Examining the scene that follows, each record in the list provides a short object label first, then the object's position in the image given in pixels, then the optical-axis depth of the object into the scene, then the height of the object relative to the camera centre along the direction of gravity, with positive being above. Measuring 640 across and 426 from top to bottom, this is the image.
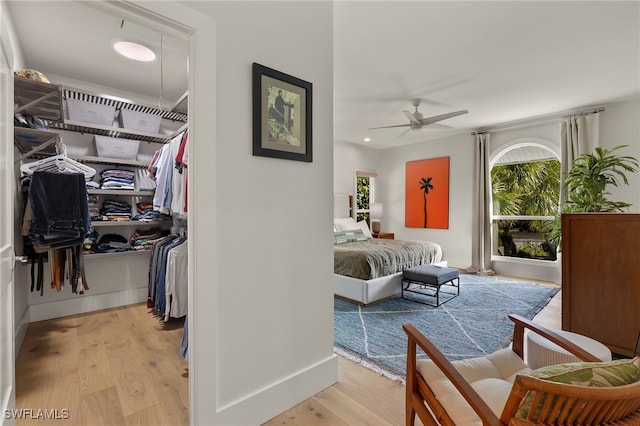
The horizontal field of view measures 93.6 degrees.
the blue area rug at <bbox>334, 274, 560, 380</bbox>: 2.49 -1.15
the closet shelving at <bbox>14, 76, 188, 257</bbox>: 2.30 +0.87
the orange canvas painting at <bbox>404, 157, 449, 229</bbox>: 6.23 +0.40
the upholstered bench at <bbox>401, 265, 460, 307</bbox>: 3.59 -0.83
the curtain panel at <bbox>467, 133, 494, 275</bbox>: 5.50 +0.04
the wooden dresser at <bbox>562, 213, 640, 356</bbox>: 2.33 -0.53
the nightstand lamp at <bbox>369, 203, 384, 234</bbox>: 6.54 -0.01
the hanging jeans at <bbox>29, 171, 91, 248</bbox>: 2.47 +0.02
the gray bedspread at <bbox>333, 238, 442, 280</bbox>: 3.71 -0.61
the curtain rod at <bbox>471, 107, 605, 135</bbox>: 4.45 +1.53
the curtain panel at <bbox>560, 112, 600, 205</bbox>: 4.40 +1.12
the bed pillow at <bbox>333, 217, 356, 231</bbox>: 5.28 -0.22
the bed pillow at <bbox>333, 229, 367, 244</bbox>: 4.89 -0.41
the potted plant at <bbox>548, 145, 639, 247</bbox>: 2.69 +0.28
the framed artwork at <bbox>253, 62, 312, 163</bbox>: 1.67 +0.57
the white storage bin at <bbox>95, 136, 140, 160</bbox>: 3.33 +0.73
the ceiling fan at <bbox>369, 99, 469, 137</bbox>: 4.11 +1.27
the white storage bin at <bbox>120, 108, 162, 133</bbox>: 3.39 +1.05
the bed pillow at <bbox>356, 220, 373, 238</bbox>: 5.49 -0.30
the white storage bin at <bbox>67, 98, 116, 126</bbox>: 3.11 +1.06
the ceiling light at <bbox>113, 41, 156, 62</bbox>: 2.60 +1.45
